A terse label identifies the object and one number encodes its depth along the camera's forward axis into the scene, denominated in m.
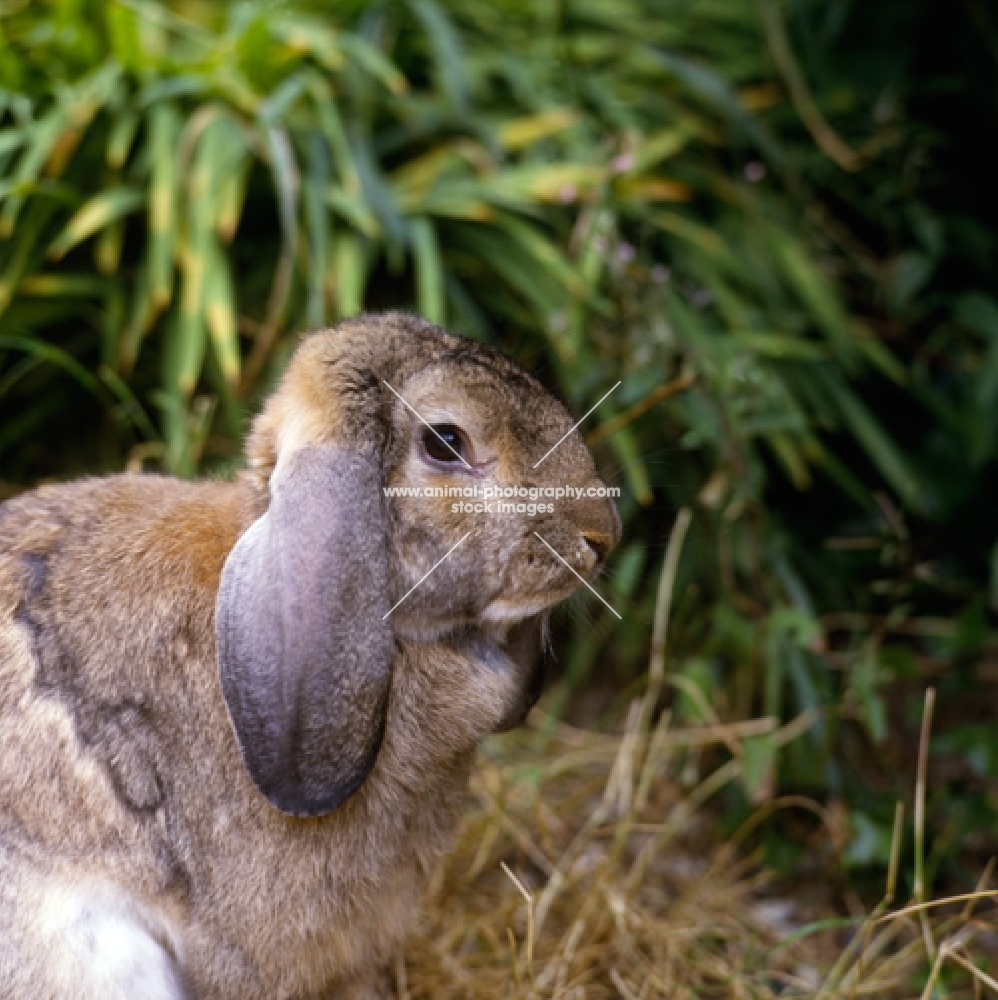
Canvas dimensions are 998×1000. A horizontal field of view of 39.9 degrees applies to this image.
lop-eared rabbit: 2.31
